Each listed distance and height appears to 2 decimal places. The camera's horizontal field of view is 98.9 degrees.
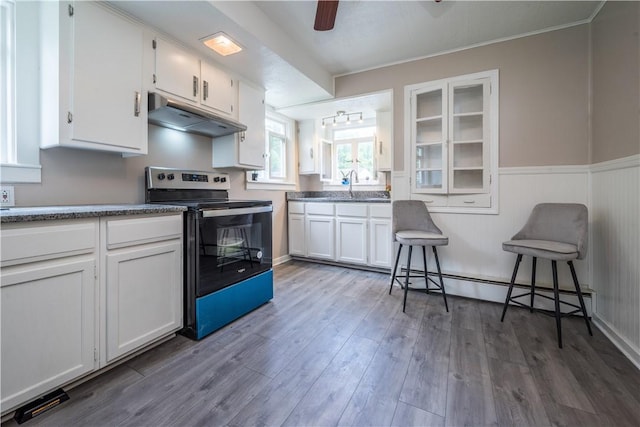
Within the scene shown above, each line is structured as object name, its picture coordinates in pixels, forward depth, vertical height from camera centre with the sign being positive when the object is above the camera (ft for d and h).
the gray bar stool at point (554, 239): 5.98 -0.63
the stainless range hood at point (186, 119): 6.17 +2.41
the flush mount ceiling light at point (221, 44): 6.77 +4.35
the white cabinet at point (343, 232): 10.82 -0.82
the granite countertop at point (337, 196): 11.04 +0.86
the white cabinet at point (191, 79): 6.51 +3.53
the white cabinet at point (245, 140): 8.84 +2.41
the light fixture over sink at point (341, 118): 12.53 +4.58
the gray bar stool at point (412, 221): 8.63 -0.25
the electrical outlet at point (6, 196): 4.78 +0.26
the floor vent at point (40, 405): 3.85 -2.85
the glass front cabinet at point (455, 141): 8.46 +2.37
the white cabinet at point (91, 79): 4.98 +2.60
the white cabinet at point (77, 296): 3.72 -1.37
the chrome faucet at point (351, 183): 13.25 +1.46
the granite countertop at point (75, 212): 3.65 -0.01
